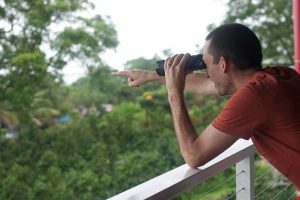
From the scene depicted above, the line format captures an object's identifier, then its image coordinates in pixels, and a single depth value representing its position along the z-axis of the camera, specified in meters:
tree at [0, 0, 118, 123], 9.05
